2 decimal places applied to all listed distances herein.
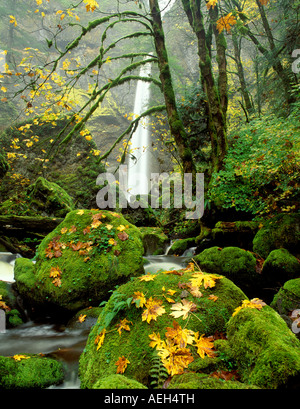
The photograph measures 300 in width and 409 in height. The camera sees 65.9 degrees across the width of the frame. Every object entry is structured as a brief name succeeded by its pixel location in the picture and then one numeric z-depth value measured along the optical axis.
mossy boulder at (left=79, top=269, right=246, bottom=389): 1.98
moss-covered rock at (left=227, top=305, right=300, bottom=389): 1.32
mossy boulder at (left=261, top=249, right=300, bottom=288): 4.31
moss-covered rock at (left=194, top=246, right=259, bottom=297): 4.80
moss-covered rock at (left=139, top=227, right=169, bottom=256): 9.34
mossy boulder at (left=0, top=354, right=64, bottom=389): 2.31
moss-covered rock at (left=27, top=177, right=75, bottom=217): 8.81
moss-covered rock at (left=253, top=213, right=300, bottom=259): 5.03
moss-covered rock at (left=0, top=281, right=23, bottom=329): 4.18
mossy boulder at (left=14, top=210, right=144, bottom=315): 4.14
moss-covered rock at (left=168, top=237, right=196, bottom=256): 8.48
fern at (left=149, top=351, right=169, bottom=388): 1.67
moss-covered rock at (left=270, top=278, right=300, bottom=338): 3.36
